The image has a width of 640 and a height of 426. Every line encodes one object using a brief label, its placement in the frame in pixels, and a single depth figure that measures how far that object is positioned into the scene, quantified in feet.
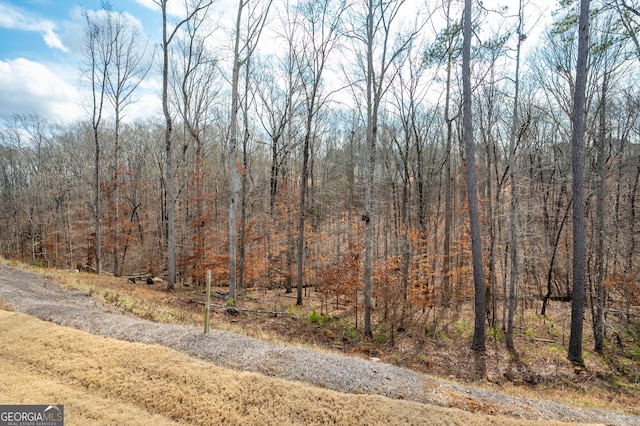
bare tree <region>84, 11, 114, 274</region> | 55.86
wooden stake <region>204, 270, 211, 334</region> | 18.08
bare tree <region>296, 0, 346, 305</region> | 43.45
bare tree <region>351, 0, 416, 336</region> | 31.76
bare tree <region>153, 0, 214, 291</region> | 43.75
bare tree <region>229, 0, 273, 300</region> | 37.16
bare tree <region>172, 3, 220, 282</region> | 51.52
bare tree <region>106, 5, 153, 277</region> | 56.59
